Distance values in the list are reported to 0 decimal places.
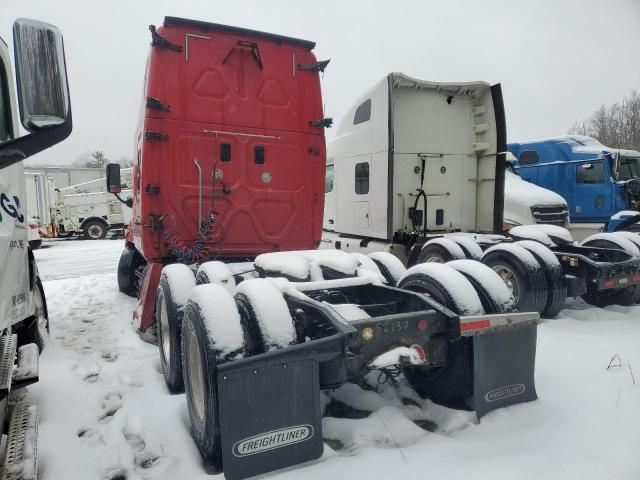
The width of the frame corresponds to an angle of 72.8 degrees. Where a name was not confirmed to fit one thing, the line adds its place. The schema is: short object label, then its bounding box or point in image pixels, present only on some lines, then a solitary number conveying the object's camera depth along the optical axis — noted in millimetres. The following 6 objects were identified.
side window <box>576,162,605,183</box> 12227
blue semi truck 12016
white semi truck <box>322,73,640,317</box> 6980
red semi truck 2193
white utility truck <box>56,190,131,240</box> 21547
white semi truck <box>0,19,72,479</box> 1462
